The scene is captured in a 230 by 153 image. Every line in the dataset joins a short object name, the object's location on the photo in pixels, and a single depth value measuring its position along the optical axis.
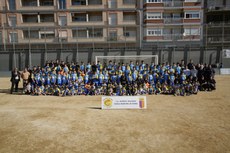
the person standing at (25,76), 13.05
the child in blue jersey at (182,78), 12.49
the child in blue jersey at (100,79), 12.77
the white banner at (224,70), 23.46
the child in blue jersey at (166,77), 12.97
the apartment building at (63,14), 34.91
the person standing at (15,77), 13.45
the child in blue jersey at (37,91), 12.75
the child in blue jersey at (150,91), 12.66
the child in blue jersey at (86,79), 12.89
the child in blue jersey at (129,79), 12.73
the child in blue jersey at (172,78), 12.70
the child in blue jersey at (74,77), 12.79
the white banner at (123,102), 9.04
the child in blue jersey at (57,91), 12.58
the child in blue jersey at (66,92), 12.46
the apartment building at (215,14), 31.64
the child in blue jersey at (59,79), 12.74
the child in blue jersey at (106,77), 12.80
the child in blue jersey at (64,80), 12.79
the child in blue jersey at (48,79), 12.79
